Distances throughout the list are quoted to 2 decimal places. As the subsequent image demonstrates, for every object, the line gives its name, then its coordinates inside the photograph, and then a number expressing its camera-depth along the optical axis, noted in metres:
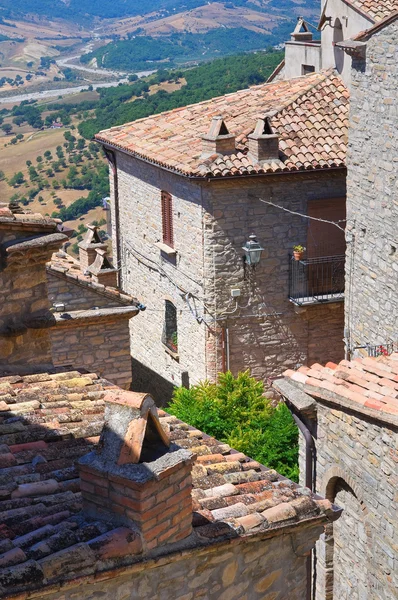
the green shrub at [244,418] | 15.60
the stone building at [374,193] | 13.96
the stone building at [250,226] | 17.77
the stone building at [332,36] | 17.94
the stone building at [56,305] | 10.08
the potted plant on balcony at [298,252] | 18.19
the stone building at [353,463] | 10.56
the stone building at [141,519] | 5.85
